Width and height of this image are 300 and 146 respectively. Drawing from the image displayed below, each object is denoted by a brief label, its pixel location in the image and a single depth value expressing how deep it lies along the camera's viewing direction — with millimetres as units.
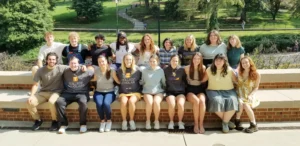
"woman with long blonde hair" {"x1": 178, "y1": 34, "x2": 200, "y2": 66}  6141
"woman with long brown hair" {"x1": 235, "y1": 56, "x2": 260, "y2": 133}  5418
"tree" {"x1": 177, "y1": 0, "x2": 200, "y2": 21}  33600
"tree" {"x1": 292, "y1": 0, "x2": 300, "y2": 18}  30153
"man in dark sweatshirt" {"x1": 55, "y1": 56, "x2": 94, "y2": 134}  5512
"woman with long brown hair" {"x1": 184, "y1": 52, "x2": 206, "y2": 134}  5416
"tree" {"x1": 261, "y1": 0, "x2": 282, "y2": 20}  40878
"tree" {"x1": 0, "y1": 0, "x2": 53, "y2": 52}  28953
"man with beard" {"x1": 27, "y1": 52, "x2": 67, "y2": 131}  5625
